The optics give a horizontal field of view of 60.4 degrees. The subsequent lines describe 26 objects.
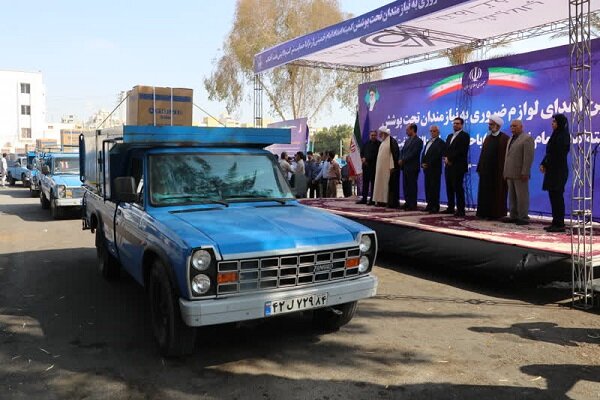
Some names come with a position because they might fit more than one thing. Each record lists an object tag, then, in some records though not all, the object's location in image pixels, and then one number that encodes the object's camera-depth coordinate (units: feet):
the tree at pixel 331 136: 224.33
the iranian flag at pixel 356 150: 48.55
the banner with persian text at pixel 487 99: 30.40
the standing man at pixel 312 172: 56.90
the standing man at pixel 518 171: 26.86
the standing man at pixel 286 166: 50.36
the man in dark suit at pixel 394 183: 36.63
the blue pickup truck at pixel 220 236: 12.44
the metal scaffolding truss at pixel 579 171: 18.84
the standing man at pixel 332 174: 53.93
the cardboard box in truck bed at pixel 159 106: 21.91
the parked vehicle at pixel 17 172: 90.98
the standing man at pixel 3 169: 92.38
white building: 232.94
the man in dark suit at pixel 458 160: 30.86
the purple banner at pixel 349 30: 30.58
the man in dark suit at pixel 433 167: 33.30
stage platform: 19.83
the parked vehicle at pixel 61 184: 42.80
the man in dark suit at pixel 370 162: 38.99
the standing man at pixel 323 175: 54.13
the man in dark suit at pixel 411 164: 34.73
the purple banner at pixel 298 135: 65.41
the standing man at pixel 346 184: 54.77
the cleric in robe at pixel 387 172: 36.58
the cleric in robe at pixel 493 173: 29.43
